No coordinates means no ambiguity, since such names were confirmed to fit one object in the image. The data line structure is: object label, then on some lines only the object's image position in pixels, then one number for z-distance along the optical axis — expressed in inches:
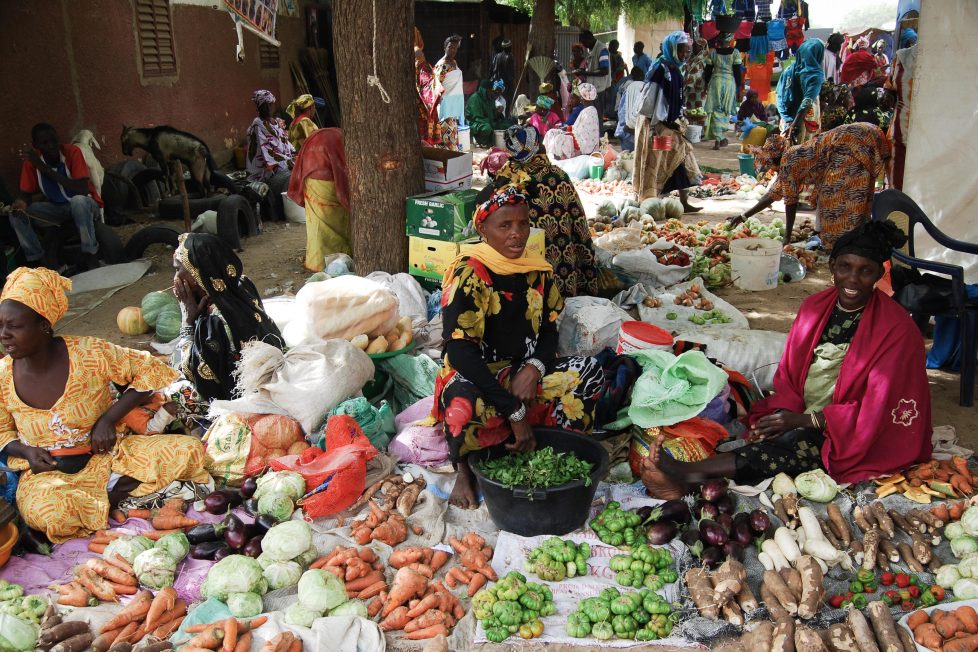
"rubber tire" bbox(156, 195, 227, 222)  331.0
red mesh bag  138.6
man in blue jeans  275.6
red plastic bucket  169.9
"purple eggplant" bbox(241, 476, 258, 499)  146.1
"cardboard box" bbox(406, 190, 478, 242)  218.2
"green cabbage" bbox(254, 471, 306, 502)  139.3
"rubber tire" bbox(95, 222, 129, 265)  287.1
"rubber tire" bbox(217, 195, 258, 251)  313.3
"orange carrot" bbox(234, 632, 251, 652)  102.5
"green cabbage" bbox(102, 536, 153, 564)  124.8
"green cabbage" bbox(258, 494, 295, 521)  136.5
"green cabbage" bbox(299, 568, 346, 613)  111.3
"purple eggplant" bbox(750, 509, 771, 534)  126.3
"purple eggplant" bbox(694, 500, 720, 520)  129.9
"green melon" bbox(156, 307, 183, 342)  215.8
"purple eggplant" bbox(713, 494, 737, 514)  131.0
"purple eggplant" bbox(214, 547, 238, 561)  127.7
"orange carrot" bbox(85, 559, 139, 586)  119.7
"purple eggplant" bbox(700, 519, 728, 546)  122.4
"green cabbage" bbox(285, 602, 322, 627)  109.1
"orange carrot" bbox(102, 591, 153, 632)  110.1
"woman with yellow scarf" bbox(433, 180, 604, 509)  137.1
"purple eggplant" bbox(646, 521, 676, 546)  126.7
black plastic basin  126.0
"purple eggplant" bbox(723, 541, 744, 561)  121.0
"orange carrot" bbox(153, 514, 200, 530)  135.9
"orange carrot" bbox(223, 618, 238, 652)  102.0
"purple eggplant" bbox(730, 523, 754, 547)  123.4
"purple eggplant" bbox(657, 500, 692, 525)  129.6
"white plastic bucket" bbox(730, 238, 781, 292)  251.3
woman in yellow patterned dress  128.3
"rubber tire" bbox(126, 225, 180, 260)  283.0
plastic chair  174.2
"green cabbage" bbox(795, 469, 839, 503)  134.0
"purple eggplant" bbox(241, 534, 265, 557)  127.8
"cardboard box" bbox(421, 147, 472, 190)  240.5
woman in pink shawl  134.1
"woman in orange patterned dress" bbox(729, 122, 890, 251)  257.8
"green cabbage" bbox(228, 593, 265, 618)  112.3
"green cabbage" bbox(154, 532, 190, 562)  125.2
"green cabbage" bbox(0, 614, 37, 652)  103.9
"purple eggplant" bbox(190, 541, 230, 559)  128.5
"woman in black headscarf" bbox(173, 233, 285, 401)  157.8
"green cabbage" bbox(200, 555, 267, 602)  115.7
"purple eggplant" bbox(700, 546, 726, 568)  119.6
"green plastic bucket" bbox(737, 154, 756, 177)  429.0
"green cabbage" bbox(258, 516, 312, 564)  123.5
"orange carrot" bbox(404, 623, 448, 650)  109.3
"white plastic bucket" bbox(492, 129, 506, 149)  560.1
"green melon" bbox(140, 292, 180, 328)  222.8
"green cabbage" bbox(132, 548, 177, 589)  119.6
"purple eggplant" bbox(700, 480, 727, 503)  132.5
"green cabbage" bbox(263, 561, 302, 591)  120.0
